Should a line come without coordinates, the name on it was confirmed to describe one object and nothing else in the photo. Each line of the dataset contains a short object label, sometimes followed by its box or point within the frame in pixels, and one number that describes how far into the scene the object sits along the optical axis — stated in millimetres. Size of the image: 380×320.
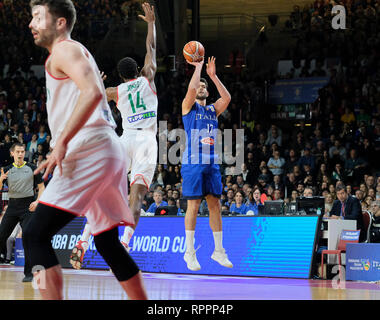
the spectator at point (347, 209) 12969
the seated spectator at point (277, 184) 16422
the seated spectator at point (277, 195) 15156
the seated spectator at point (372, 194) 14148
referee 10562
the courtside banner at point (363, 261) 11180
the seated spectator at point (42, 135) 20906
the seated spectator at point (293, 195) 15001
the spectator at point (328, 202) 14398
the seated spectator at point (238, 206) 14565
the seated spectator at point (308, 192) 13781
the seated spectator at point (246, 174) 17781
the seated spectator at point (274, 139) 19500
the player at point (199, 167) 8414
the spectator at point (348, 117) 18984
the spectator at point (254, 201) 14370
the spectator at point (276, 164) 17853
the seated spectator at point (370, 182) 15062
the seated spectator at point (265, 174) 17188
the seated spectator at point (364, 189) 14570
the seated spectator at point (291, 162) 17578
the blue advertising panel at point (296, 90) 20938
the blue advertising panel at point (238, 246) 11273
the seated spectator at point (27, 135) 21438
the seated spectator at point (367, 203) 13969
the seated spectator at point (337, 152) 17516
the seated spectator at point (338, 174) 16719
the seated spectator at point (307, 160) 17328
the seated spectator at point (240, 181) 16969
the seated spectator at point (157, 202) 15393
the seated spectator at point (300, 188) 15462
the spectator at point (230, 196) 15795
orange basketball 8570
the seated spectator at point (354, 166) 16531
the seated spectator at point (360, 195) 14470
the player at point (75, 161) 3990
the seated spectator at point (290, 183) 16516
